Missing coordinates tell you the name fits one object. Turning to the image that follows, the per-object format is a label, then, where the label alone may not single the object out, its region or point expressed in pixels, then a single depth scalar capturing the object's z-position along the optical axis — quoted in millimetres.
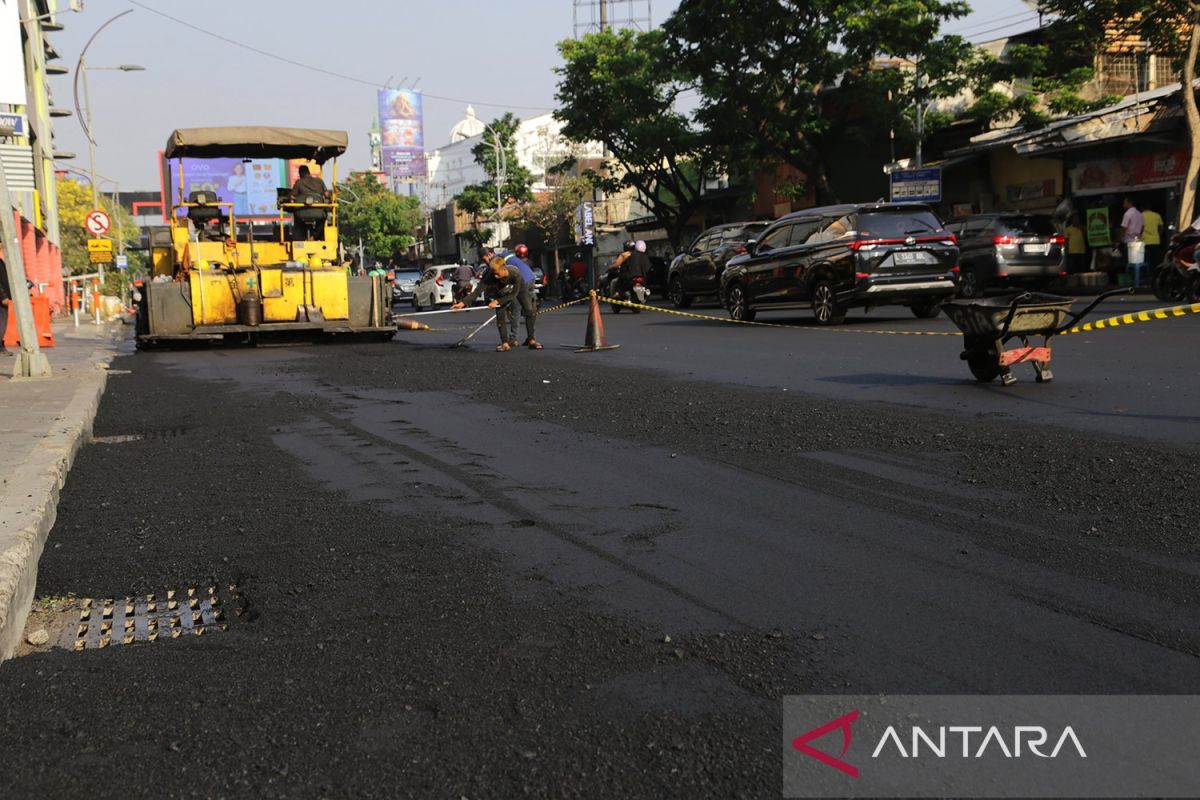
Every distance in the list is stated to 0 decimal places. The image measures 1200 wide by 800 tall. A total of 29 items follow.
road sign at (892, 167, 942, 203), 29656
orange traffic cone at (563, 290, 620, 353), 17438
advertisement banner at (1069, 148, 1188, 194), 27000
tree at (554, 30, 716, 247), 44250
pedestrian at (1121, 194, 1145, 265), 24516
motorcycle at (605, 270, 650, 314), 30922
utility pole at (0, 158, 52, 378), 13484
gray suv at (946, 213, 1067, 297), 23531
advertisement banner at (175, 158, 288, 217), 20875
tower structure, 53962
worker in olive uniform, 17781
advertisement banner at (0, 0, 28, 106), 13781
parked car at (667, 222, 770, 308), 28250
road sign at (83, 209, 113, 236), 38375
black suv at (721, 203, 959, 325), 18703
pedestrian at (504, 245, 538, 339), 17930
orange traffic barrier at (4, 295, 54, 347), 20391
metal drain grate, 4398
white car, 42906
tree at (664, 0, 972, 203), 32750
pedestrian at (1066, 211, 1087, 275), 29078
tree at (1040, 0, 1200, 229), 23875
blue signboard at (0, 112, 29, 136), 15506
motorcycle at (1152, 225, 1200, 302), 18875
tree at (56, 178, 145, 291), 78562
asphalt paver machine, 20047
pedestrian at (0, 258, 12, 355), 17712
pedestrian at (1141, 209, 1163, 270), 25125
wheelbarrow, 9867
